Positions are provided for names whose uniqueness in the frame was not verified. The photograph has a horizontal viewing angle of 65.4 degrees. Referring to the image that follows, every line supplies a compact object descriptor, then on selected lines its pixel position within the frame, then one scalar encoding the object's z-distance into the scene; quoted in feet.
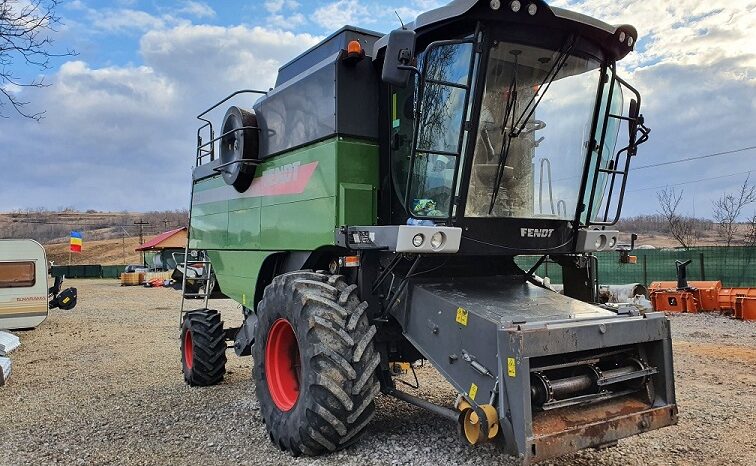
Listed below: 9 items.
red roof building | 123.42
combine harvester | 12.71
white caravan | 39.01
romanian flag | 124.36
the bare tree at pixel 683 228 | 92.91
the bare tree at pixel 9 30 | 28.07
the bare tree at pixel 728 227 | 86.27
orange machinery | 43.24
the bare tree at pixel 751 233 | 74.97
